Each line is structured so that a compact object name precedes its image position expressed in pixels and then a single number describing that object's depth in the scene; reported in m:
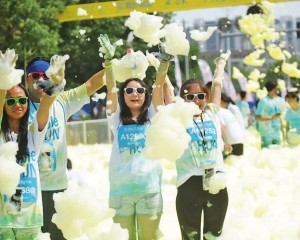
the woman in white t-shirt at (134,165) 6.55
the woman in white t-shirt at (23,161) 5.44
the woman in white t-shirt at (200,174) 6.54
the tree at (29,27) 24.24
